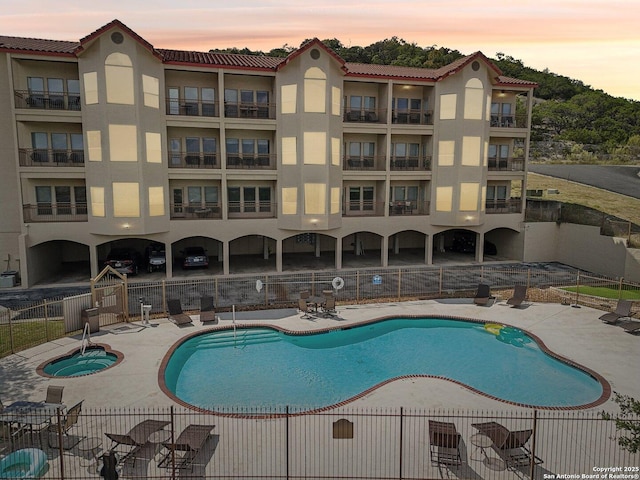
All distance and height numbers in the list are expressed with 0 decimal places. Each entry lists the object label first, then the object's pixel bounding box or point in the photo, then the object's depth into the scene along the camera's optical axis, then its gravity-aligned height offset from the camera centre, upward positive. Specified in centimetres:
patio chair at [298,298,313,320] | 2207 -671
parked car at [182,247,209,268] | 3067 -611
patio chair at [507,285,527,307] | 2314 -638
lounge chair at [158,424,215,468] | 1024 -618
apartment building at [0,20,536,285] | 2662 +80
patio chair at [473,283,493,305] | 2342 -641
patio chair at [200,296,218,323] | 2052 -643
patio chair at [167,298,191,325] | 2038 -649
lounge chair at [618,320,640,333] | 1939 -659
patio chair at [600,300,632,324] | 2028 -627
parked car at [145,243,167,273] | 2989 -601
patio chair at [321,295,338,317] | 2236 -664
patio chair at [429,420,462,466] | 1041 -617
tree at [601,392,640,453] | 810 -462
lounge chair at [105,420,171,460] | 1039 -603
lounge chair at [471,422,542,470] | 1039 -622
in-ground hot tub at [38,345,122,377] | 1569 -685
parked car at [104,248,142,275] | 2853 -592
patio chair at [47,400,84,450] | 1078 -632
